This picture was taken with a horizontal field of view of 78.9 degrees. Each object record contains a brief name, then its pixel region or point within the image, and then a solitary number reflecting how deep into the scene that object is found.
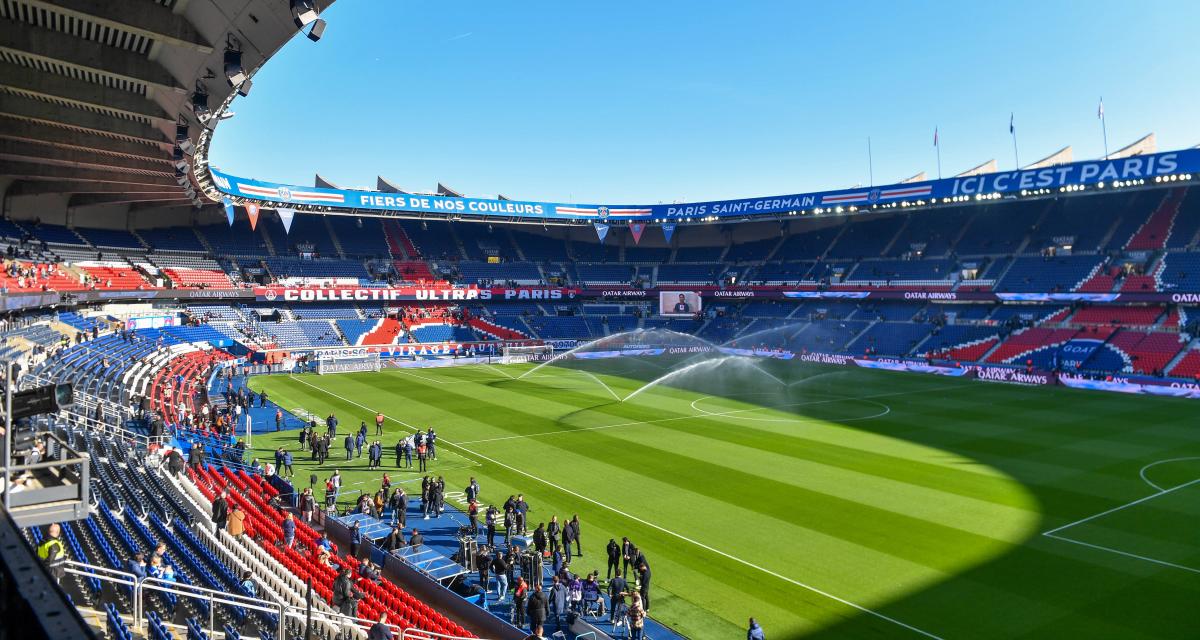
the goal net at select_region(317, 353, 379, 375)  55.09
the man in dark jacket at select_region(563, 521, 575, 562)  18.22
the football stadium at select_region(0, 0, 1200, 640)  14.60
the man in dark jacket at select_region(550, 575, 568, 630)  15.21
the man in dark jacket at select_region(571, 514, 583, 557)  18.75
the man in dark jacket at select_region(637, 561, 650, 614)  15.66
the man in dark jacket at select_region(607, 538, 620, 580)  17.19
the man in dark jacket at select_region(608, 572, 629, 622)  14.96
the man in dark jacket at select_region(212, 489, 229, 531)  17.41
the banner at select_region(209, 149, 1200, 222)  47.38
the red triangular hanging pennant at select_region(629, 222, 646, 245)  78.50
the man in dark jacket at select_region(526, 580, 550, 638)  14.05
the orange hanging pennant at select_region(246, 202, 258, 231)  55.82
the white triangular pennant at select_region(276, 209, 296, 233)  59.97
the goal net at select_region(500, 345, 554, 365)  64.19
